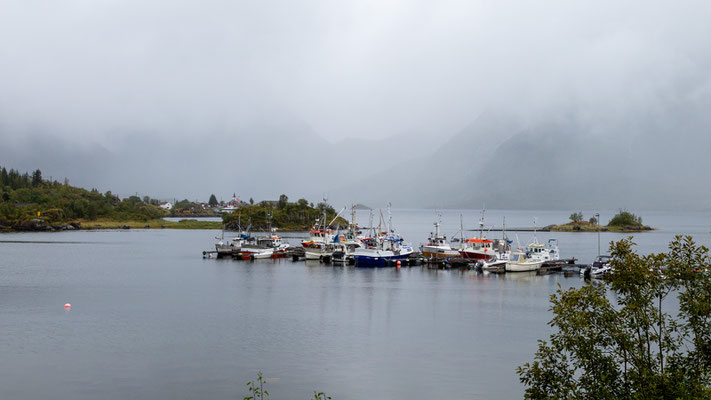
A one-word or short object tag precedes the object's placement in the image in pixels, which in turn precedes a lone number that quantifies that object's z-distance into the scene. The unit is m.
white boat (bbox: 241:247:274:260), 101.88
